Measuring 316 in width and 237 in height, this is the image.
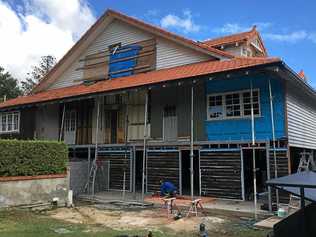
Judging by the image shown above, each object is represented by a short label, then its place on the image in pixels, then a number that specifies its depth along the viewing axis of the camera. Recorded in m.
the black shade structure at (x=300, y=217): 3.79
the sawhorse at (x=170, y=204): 8.81
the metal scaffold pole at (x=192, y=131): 10.06
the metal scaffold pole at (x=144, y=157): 10.54
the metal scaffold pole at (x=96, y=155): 12.55
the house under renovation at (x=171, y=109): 10.17
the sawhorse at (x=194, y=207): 8.54
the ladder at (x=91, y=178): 12.60
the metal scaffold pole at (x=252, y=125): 9.46
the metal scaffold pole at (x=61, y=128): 14.65
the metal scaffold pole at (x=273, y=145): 9.21
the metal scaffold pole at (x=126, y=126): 12.34
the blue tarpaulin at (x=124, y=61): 14.49
